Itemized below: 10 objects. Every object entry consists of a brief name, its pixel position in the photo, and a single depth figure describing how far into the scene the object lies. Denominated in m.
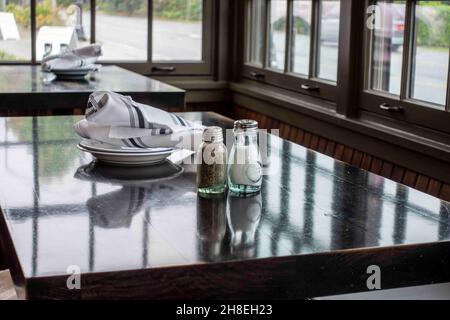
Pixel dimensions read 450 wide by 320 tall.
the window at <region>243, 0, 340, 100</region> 3.66
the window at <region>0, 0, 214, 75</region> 4.51
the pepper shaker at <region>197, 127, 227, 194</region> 1.52
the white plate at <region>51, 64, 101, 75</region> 3.51
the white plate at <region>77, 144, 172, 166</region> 1.78
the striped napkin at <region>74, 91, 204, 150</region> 1.74
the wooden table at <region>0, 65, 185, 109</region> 2.98
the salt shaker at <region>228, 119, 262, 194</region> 1.52
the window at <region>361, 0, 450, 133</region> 2.76
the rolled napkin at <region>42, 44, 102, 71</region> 3.52
